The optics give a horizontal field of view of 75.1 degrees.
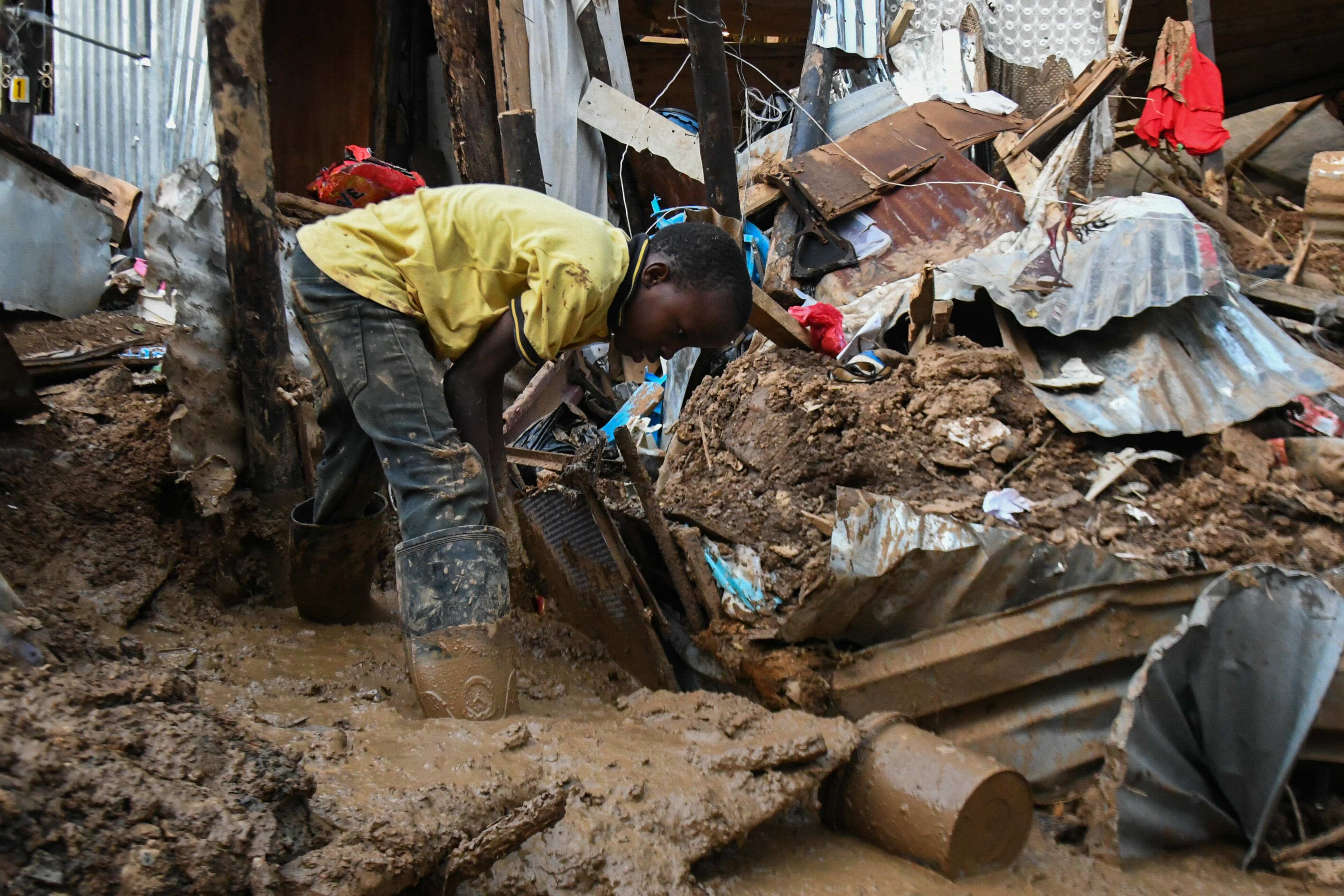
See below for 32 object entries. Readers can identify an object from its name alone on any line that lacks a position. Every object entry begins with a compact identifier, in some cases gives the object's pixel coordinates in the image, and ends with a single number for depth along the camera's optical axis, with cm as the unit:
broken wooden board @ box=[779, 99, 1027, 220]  563
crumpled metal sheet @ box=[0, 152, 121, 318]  377
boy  193
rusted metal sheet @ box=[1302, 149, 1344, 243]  558
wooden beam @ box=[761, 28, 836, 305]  554
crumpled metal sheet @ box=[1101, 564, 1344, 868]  208
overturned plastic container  179
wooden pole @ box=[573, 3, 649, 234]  578
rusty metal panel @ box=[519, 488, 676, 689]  263
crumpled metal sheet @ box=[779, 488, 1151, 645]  228
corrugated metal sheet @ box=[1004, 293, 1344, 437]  314
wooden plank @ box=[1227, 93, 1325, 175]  801
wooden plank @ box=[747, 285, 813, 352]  350
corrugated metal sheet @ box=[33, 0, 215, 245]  540
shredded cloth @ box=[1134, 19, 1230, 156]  647
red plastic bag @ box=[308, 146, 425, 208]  314
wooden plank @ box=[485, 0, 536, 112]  462
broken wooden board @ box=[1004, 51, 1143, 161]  538
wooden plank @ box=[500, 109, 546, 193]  455
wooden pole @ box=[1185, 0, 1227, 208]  671
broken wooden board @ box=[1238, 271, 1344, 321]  429
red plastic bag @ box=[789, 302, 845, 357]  383
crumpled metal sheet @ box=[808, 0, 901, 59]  671
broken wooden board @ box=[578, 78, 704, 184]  568
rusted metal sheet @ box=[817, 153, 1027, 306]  525
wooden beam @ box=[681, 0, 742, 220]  465
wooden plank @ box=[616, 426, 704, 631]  264
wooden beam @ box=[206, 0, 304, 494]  260
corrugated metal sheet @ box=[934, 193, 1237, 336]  348
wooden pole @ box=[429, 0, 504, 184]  464
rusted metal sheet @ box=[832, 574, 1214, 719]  227
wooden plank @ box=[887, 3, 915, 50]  675
